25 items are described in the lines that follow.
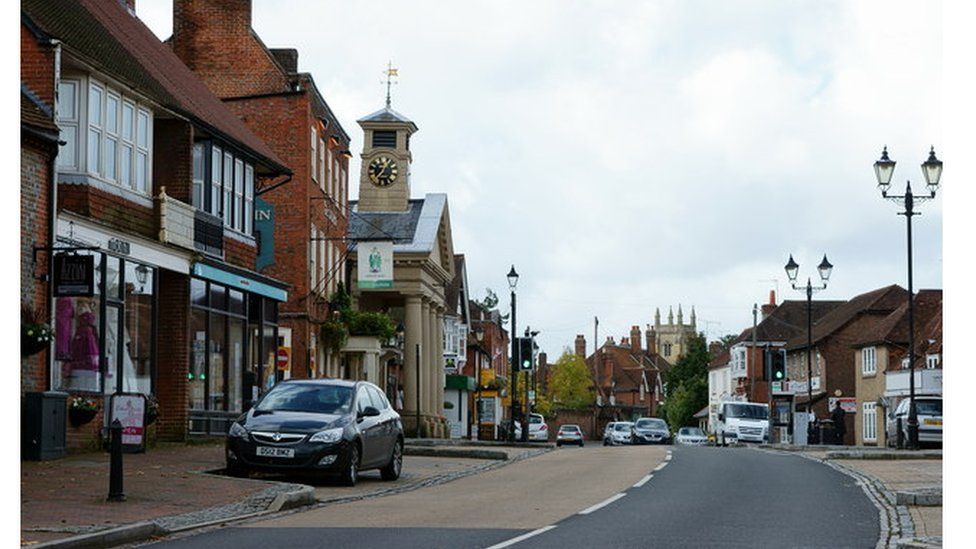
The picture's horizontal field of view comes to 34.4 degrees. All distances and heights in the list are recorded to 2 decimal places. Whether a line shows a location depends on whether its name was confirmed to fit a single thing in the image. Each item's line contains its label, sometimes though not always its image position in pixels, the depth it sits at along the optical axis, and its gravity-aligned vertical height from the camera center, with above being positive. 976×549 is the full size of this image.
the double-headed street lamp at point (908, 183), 36.94 +4.37
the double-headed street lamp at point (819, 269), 49.03 +2.83
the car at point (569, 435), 82.56 -3.98
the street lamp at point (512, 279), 50.84 +2.59
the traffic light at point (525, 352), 44.22 +0.21
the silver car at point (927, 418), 46.75 -1.69
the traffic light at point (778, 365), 45.88 -0.12
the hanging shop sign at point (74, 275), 24.30 +1.26
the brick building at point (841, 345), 90.62 +0.93
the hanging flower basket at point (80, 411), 26.12 -0.90
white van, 64.50 -2.54
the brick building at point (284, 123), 47.84 +7.19
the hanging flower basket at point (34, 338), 23.05 +0.28
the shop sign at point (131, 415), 23.91 -0.89
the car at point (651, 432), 73.50 -3.36
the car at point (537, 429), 80.06 -3.55
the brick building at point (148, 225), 26.61 +2.57
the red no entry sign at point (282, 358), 43.21 +0.00
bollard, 17.83 -1.26
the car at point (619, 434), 76.69 -3.62
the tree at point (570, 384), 131.75 -2.04
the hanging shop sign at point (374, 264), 49.22 +2.97
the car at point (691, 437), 79.25 -3.89
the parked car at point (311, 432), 22.50 -1.07
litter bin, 23.45 -1.01
